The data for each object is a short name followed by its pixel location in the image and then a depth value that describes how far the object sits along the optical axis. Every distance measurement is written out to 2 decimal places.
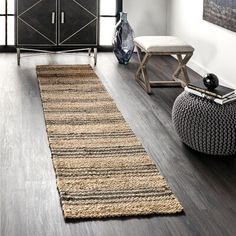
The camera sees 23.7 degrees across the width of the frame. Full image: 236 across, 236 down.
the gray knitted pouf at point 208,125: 3.40
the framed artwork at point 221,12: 4.77
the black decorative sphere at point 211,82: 3.56
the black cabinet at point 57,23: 5.82
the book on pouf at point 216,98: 3.46
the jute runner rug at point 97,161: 2.79
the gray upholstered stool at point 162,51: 4.88
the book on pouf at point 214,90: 3.49
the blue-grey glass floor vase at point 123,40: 5.96
